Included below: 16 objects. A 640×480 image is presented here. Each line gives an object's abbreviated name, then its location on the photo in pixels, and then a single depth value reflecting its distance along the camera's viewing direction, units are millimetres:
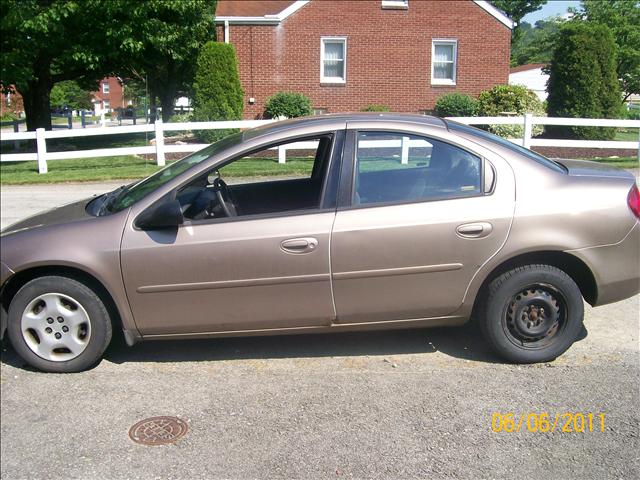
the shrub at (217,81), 19656
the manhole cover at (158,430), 3658
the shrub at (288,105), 21234
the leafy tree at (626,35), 19172
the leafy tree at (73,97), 62747
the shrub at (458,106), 21562
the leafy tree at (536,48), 48825
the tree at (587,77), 17891
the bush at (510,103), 19078
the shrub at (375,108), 20441
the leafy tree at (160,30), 19000
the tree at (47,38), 17484
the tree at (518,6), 64875
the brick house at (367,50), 22047
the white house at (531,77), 47719
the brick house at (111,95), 88125
